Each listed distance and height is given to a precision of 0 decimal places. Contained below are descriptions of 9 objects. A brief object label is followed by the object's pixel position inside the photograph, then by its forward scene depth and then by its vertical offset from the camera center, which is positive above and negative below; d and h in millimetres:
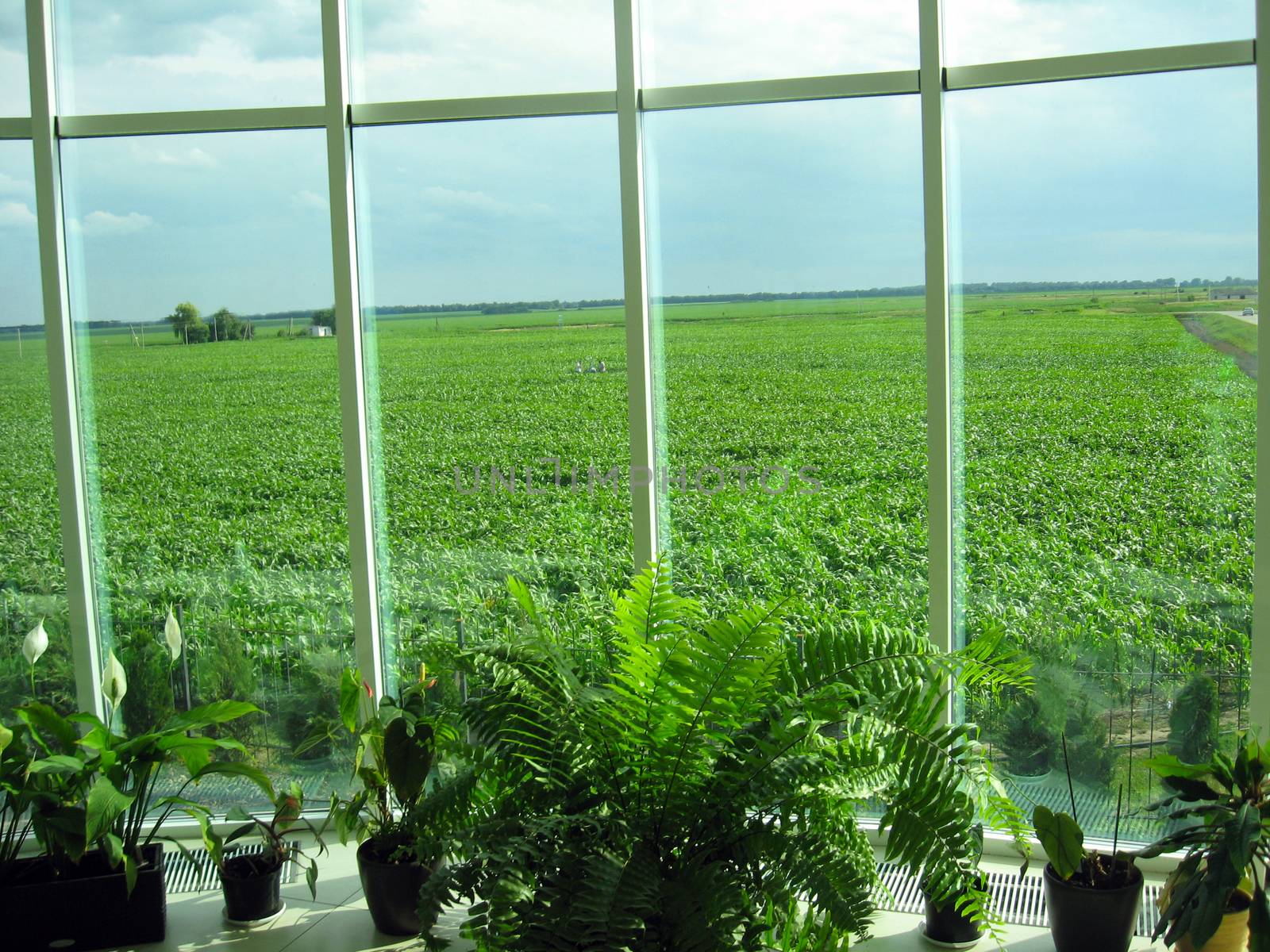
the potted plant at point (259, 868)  3420 -1463
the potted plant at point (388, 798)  3248 -1241
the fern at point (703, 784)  2508 -1003
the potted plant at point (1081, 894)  2902 -1395
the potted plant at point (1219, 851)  2691 -1225
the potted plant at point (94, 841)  3195 -1280
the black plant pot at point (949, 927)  3152 -1568
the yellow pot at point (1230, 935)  2926 -1491
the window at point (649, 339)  3373 +60
